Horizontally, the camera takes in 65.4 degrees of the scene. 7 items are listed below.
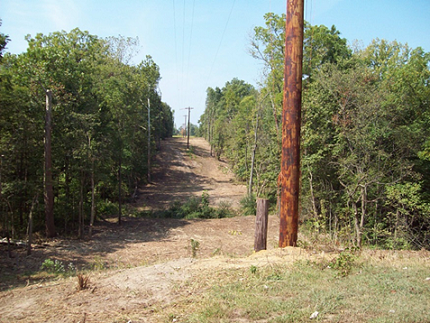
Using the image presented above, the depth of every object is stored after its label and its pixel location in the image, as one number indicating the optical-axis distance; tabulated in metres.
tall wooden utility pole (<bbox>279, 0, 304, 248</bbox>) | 6.04
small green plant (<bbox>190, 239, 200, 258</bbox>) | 7.94
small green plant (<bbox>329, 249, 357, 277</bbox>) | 4.94
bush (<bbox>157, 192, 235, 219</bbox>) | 23.80
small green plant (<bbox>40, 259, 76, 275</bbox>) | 7.77
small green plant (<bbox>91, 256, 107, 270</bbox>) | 11.23
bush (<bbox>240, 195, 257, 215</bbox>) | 24.61
